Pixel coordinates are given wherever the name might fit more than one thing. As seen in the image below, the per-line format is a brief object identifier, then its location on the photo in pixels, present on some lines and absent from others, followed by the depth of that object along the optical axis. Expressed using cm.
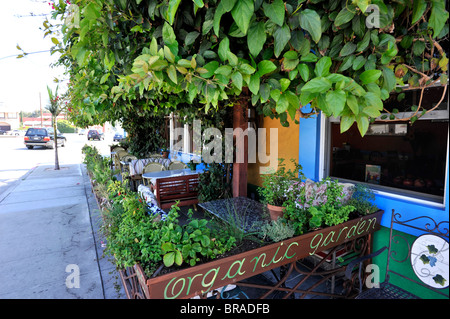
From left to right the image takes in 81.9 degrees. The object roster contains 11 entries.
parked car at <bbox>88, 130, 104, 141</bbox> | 3262
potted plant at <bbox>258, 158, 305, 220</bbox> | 233
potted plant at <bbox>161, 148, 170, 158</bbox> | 940
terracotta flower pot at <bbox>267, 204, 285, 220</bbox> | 227
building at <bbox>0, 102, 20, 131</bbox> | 5603
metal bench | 206
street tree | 985
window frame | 236
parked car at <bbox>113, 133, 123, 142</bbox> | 2901
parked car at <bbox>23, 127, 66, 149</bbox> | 1983
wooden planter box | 143
